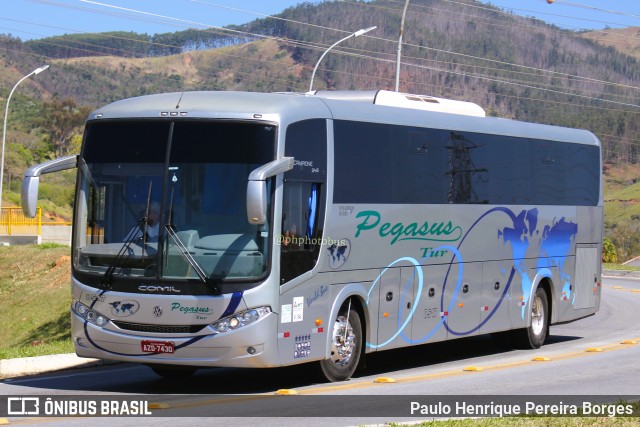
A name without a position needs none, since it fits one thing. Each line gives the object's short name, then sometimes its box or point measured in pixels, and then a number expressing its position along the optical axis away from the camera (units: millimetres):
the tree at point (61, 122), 114375
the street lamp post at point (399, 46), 33188
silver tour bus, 12945
